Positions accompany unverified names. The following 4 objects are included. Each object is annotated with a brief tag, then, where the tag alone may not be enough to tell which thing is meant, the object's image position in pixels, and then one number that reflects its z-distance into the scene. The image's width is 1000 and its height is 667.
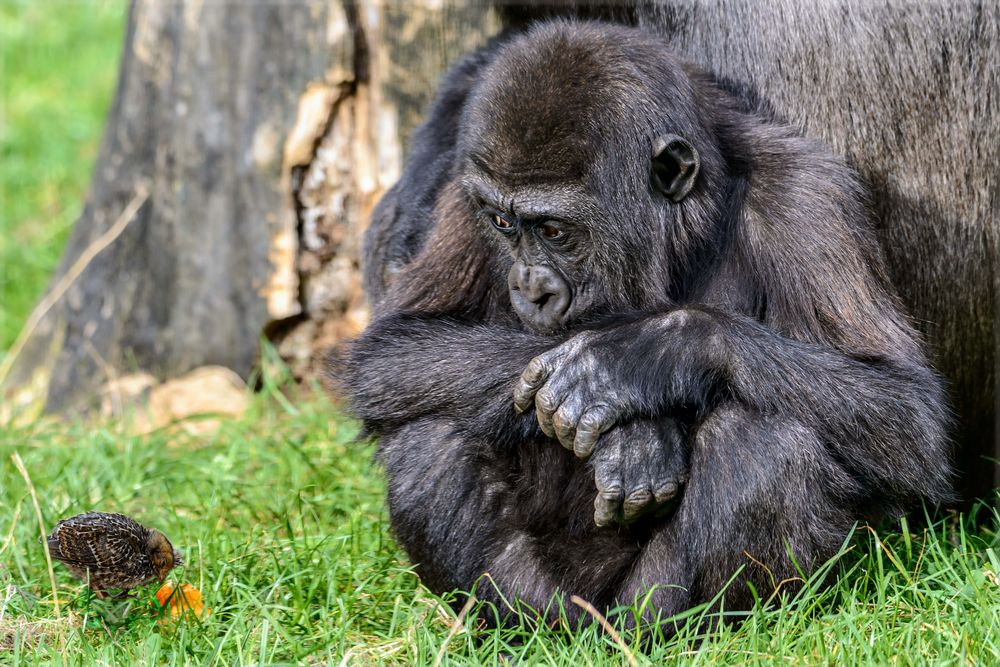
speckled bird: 6.52
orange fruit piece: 7.02
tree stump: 10.91
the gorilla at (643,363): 6.80
